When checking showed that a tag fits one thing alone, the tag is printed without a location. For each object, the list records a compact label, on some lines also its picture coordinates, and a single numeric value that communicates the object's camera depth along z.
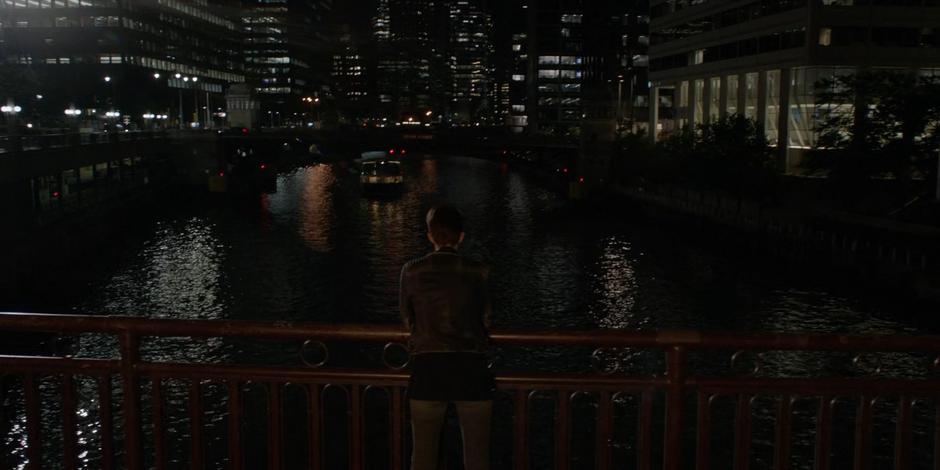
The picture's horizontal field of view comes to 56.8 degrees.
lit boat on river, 81.44
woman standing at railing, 4.92
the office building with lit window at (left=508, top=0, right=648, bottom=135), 196.00
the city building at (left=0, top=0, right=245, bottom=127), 108.62
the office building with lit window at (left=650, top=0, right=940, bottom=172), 65.38
